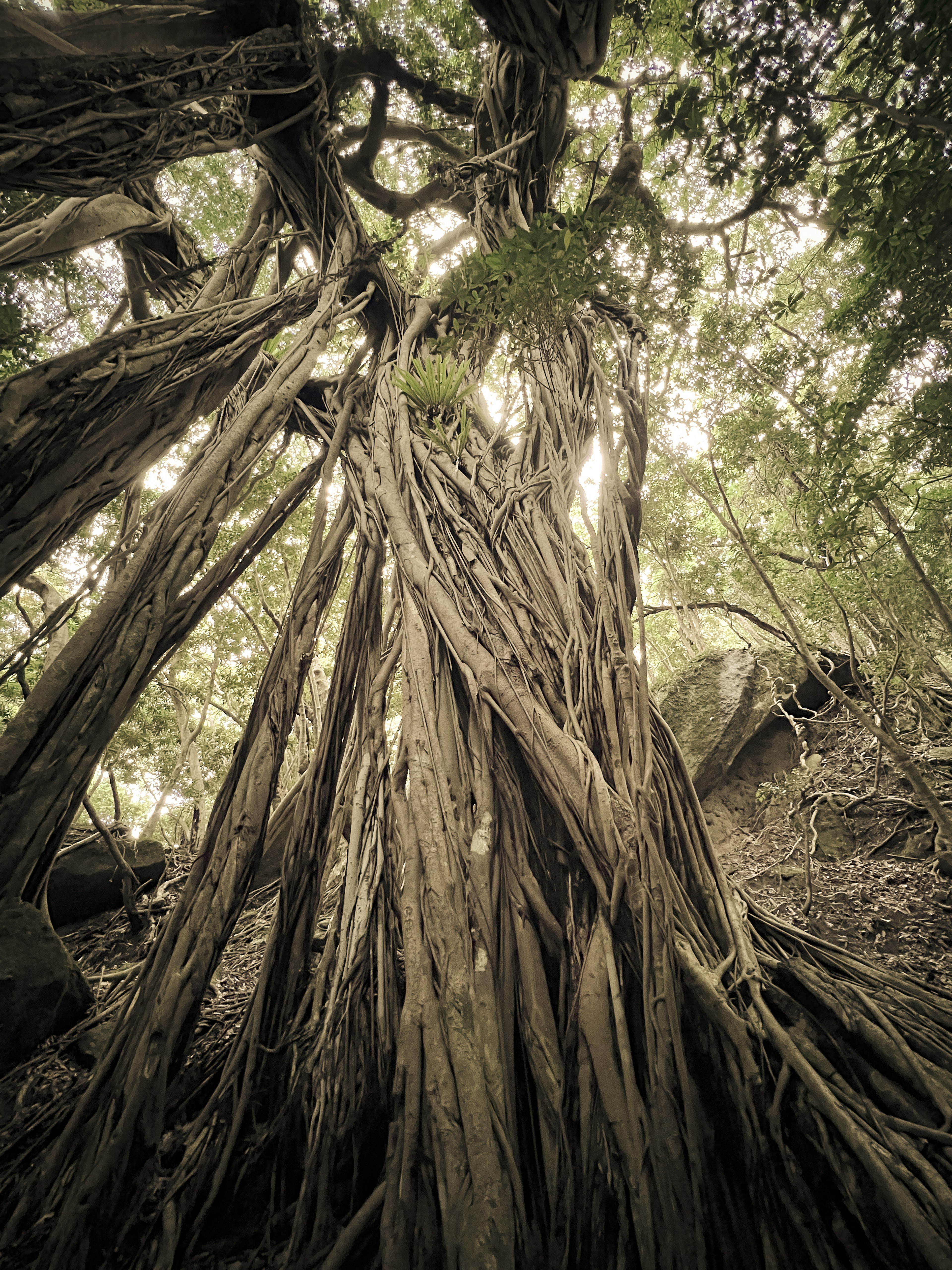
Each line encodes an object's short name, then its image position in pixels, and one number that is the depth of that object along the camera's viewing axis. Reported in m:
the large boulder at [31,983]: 1.27
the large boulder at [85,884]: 2.14
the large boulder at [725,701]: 3.05
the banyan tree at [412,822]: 0.82
